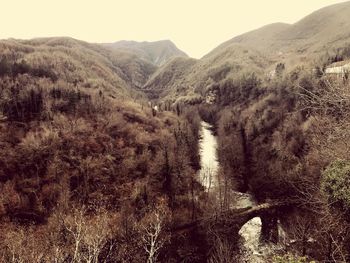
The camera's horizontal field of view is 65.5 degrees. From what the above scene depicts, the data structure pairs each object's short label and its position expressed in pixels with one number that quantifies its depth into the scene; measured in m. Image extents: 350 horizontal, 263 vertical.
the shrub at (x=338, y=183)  15.32
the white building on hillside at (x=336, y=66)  67.60
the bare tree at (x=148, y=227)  35.33
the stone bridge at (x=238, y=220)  37.98
